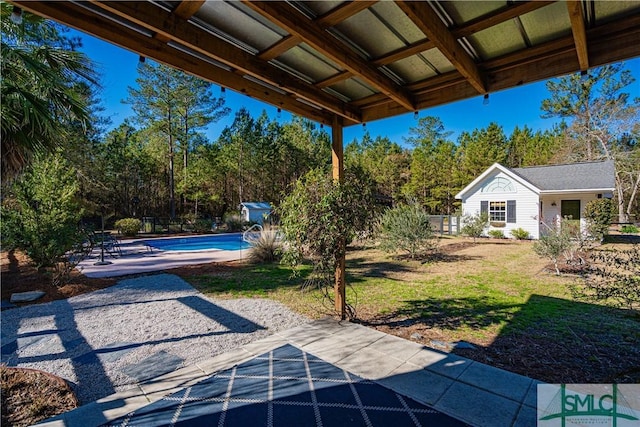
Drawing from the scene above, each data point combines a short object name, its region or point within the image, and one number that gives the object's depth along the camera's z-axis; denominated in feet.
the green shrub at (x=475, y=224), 45.83
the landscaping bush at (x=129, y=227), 53.78
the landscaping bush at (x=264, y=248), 30.45
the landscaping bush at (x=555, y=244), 22.62
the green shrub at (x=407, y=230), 30.58
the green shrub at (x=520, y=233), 46.57
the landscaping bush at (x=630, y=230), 55.93
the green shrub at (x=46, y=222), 19.03
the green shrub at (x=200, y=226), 63.05
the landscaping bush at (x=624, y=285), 9.79
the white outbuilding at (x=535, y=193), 45.50
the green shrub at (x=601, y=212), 39.74
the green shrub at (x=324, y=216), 12.03
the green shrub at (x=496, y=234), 49.03
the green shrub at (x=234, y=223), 65.72
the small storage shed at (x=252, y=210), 73.95
